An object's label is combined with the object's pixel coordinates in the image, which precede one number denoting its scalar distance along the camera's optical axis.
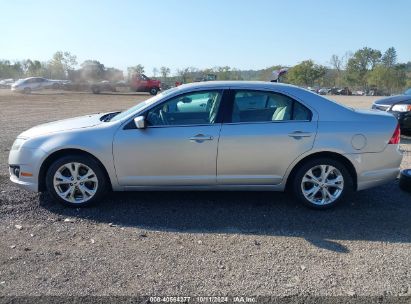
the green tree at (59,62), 78.94
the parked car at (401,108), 10.03
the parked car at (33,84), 41.06
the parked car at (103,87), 43.00
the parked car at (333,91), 93.35
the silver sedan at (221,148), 4.79
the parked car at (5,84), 60.84
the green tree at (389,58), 123.65
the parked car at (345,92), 91.00
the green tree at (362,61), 115.06
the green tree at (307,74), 110.25
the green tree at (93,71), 44.75
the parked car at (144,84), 40.40
